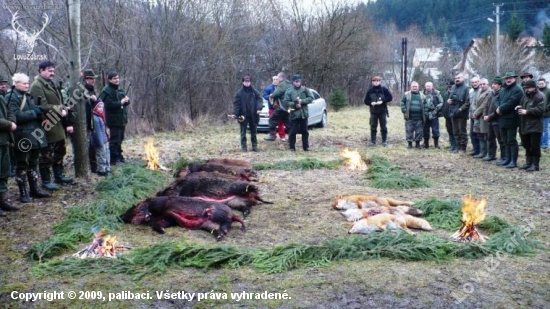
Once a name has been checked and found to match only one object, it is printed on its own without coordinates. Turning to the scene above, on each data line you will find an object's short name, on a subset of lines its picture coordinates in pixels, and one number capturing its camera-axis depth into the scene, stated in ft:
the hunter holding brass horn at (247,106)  42.34
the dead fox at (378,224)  20.06
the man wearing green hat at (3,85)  24.39
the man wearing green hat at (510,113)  34.40
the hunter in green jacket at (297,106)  42.27
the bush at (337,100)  90.38
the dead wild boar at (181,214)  21.01
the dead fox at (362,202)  23.72
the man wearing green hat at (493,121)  36.48
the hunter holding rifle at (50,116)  26.71
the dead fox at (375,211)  22.16
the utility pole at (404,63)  103.50
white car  55.36
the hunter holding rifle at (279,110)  45.98
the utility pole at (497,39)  104.03
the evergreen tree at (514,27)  131.44
